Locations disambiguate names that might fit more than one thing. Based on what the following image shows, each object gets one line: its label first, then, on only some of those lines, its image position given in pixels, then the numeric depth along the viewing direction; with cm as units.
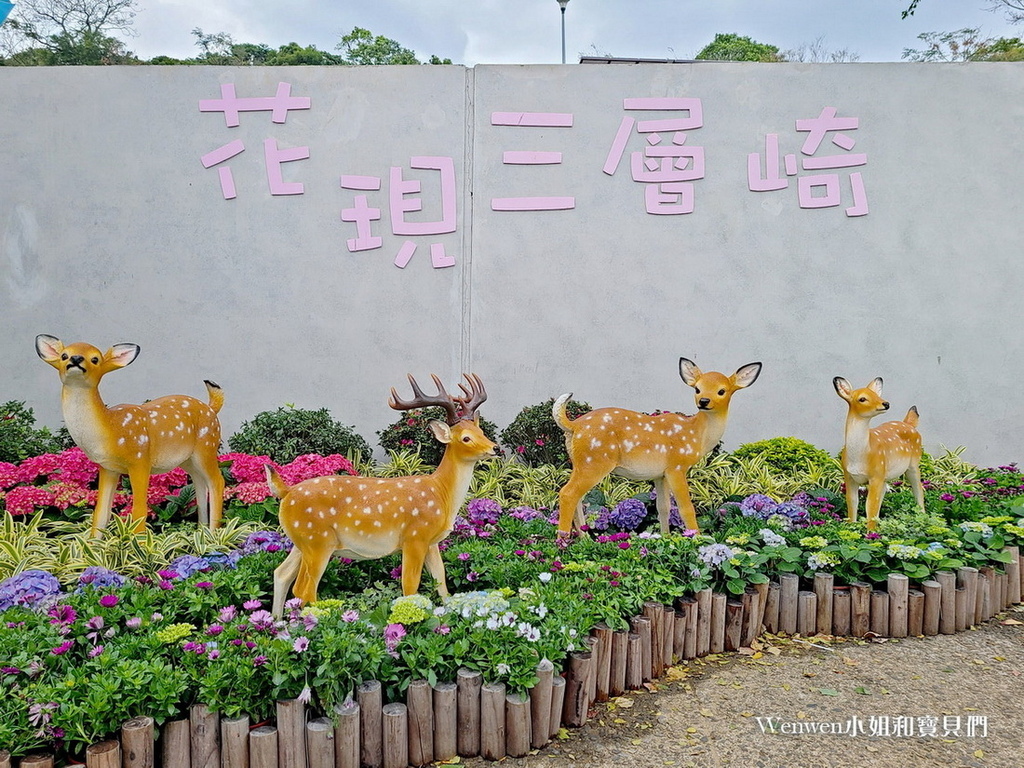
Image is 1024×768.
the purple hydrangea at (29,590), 325
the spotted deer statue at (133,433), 396
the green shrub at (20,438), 559
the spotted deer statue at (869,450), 462
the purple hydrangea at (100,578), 346
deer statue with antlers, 328
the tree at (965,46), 1526
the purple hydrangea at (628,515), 490
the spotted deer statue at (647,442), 443
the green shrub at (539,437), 628
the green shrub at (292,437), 591
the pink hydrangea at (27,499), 461
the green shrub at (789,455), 638
